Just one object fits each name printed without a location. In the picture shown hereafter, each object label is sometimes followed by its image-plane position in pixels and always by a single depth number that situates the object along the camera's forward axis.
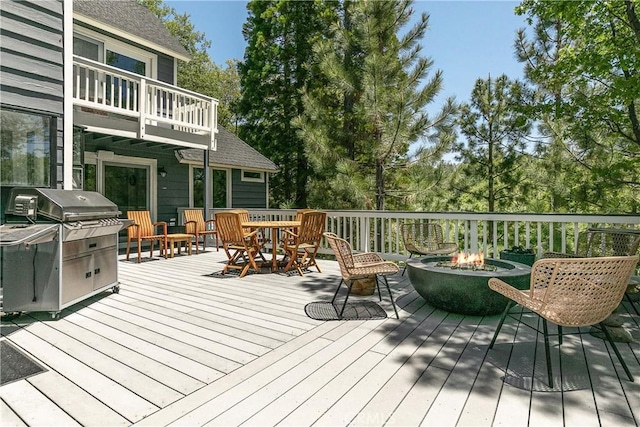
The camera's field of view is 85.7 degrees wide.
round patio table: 5.23
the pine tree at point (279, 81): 14.19
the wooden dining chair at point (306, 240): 5.25
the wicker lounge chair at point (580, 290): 2.07
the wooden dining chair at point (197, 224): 7.77
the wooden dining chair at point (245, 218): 5.78
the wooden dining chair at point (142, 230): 6.64
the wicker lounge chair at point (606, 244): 3.53
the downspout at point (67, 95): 4.37
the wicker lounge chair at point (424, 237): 5.34
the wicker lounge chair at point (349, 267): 3.30
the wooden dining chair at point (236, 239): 5.09
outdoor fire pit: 3.14
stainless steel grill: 3.06
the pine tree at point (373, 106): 8.96
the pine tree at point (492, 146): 10.84
